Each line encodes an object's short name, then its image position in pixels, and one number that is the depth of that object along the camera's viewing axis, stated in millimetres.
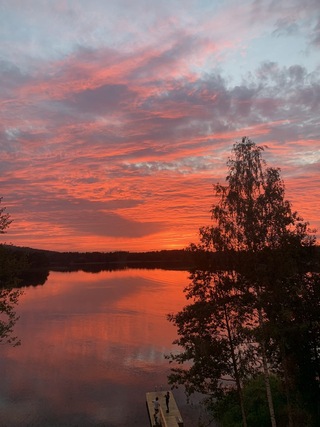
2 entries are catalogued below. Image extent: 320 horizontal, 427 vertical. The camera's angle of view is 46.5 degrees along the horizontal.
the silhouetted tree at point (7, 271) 27838
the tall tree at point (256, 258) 23562
